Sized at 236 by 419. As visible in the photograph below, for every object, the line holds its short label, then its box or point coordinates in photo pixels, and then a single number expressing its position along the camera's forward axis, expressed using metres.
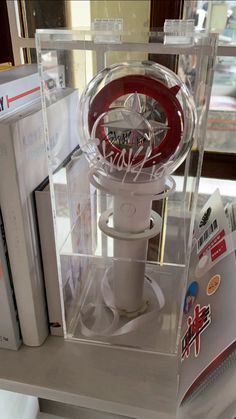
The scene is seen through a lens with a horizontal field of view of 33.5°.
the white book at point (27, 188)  0.41
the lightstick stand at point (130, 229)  0.45
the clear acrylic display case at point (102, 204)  0.44
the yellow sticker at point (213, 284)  0.42
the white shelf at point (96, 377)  0.46
